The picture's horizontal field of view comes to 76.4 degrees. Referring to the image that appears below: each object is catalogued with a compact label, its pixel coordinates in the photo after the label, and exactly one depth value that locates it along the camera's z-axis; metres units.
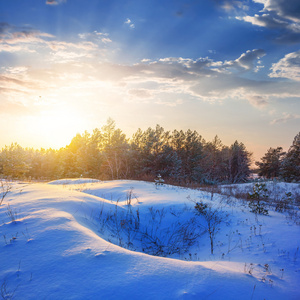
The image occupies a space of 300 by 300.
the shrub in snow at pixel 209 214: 6.28
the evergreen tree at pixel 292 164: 33.41
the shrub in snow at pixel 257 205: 7.53
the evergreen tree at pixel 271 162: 50.59
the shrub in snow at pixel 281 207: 9.06
